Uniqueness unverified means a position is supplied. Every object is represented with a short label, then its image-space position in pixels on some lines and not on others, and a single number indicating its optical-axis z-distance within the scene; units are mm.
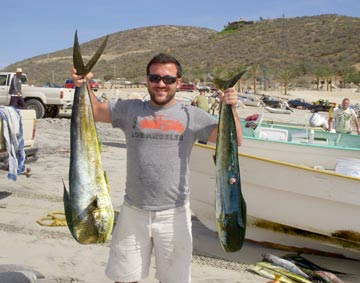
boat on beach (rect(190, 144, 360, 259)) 5078
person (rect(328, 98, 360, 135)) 10906
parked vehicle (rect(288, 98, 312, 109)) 36688
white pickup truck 16612
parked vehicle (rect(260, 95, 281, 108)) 35812
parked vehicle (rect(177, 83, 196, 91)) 46731
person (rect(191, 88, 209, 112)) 12000
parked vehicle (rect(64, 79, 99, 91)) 30297
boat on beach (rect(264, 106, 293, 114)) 31366
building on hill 122500
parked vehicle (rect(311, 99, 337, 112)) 34759
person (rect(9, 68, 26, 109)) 13915
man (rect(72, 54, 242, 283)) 2789
